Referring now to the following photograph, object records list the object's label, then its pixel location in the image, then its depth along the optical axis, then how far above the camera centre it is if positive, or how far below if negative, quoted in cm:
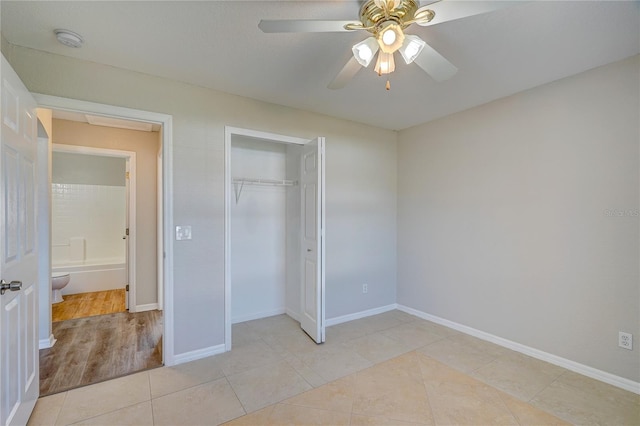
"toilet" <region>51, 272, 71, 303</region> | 430 -103
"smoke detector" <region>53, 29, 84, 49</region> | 195 +118
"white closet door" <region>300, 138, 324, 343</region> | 302 -28
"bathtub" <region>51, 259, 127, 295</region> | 491 -106
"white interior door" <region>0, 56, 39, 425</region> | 156 -24
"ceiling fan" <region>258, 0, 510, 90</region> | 137 +92
